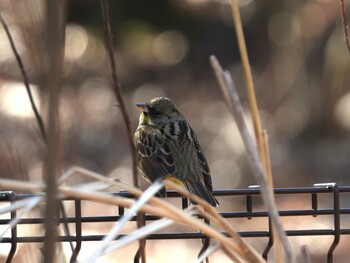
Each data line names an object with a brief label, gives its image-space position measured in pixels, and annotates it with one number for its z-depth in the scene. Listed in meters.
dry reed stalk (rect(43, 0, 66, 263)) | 2.56
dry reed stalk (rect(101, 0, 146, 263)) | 3.99
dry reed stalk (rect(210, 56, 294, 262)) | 3.71
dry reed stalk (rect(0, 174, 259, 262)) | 3.50
